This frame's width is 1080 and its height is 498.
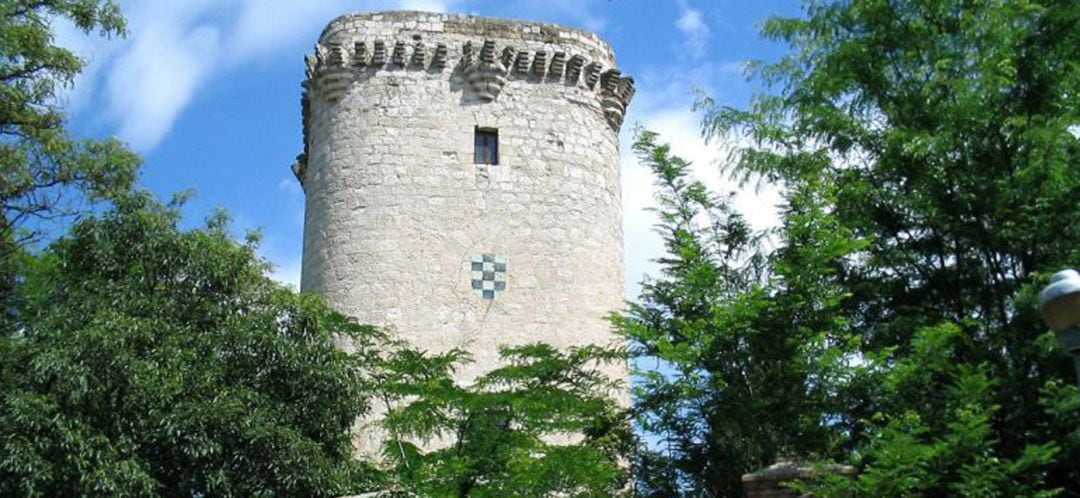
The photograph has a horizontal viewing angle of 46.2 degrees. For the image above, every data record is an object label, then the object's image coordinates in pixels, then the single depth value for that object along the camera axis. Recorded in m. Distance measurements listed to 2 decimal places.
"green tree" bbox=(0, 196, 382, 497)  13.12
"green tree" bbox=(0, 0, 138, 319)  15.51
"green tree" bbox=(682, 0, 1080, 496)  14.09
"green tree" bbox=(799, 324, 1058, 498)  11.63
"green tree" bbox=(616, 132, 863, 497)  13.65
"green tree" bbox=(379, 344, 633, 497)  14.05
